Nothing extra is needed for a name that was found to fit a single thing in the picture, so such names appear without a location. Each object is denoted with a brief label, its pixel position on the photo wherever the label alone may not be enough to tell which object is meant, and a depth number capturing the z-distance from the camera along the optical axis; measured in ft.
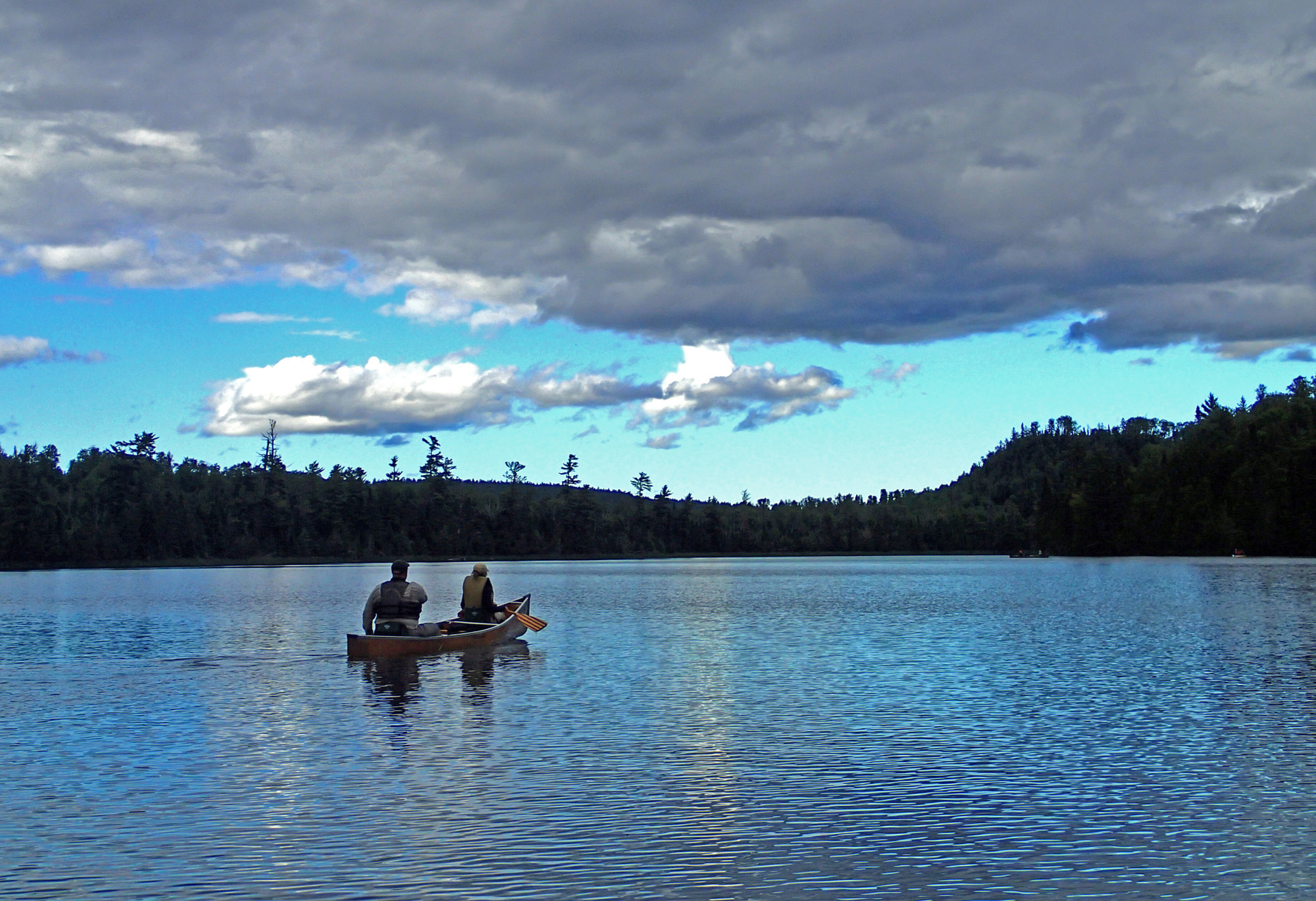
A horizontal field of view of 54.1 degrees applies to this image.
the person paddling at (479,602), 131.64
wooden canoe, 117.80
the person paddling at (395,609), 118.93
